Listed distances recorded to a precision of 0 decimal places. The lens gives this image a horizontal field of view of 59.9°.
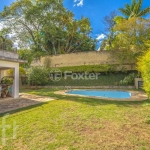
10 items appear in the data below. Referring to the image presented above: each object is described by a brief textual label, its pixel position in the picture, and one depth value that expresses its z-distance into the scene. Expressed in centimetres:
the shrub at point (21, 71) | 1945
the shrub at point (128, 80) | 1581
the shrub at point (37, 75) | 1694
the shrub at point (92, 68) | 1844
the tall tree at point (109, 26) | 2741
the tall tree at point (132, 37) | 1535
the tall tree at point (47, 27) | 2338
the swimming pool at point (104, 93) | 1175
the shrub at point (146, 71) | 443
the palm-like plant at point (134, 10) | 2145
